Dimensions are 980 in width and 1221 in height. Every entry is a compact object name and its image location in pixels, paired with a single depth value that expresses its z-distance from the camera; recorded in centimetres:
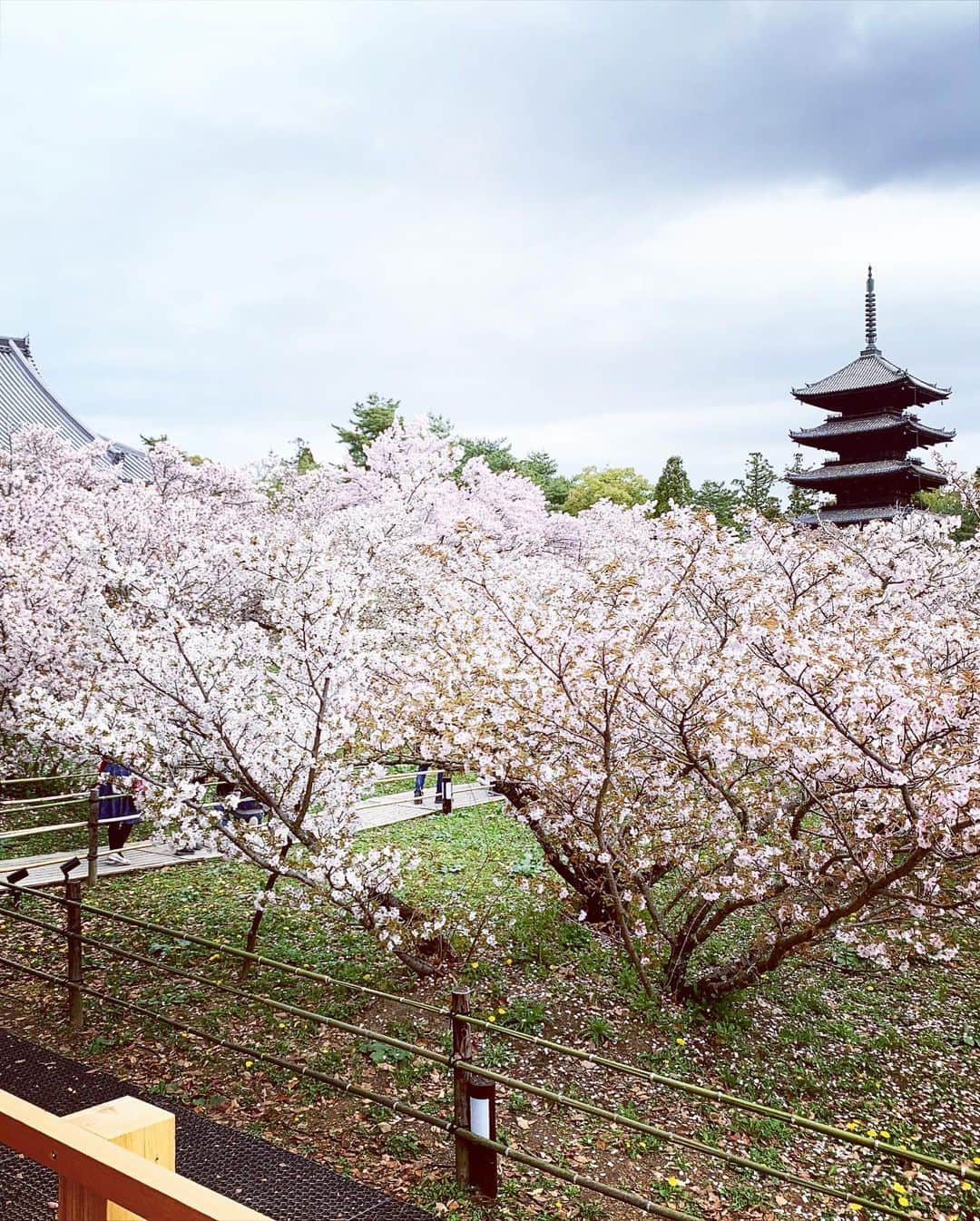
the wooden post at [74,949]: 576
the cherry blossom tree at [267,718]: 573
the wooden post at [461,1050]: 411
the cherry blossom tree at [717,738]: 521
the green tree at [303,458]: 3576
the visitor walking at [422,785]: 1289
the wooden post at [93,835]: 866
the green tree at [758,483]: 4322
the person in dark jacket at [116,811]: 966
